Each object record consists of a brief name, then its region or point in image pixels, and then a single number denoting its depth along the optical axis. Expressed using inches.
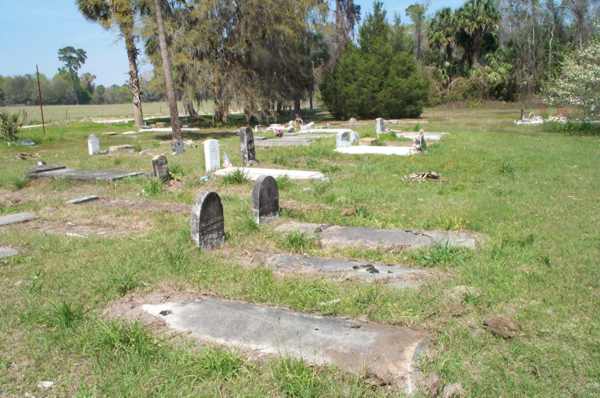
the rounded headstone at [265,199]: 257.1
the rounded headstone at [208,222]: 215.6
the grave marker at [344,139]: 559.2
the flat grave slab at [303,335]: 119.6
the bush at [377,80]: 1131.3
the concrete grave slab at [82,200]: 328.5
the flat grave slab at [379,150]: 513.7
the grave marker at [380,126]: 729.0
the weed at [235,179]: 377.4
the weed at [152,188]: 351.6
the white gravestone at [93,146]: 621.6
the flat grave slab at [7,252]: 217.6
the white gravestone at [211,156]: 437.4
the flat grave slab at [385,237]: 214.8
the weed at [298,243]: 220.0
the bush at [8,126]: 757.3
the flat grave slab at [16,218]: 281.1
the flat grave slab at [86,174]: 408.2
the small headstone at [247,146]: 467.5
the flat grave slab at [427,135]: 653.3
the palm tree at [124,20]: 928.3
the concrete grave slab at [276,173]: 394.3
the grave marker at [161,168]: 393.4
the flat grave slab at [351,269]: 179.8
